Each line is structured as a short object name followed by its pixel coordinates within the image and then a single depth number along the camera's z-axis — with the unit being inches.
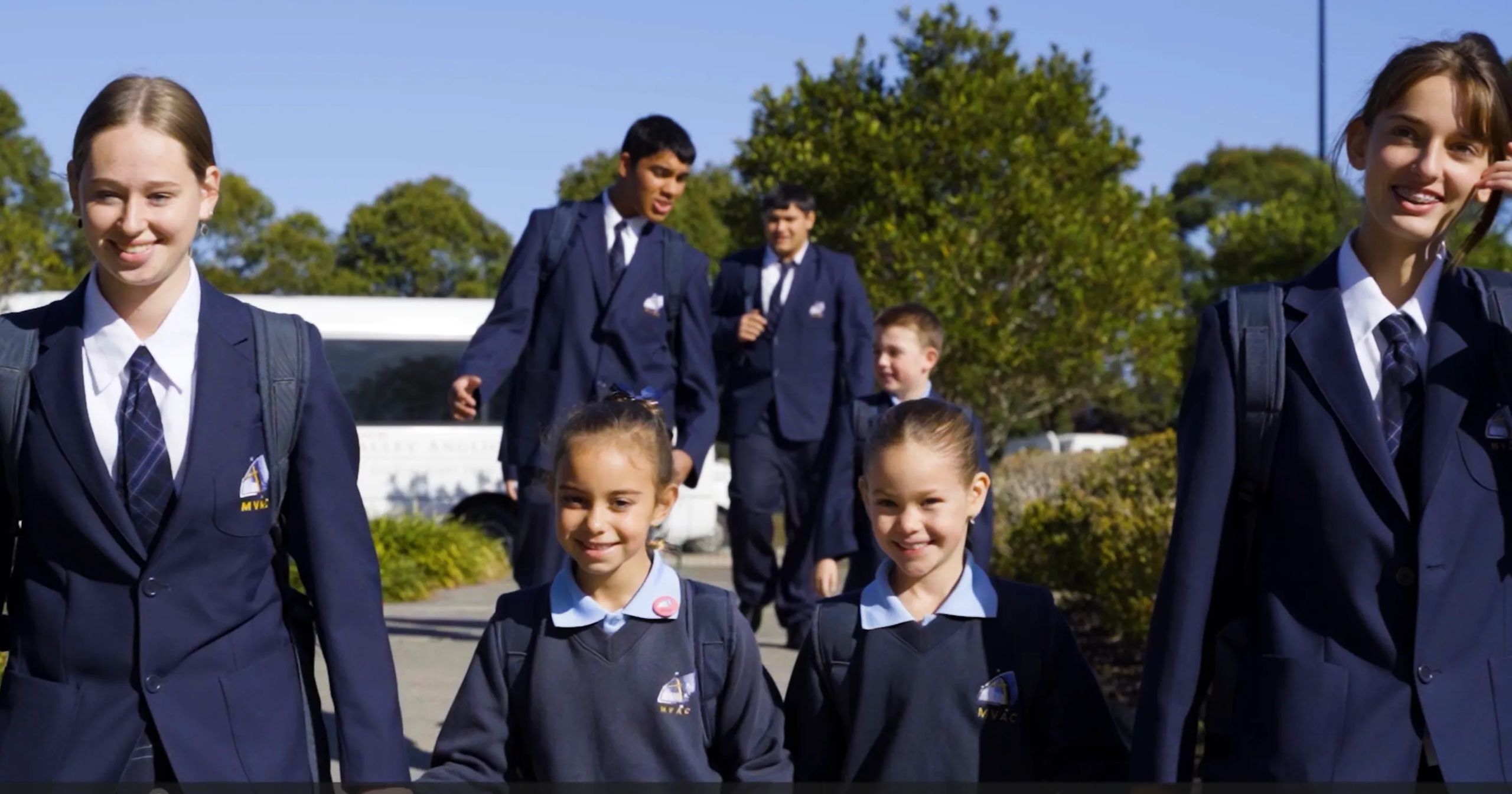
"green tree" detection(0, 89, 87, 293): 1137.4
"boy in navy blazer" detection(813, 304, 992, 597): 229.9
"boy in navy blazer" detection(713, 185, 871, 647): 298.0
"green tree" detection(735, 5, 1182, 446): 647.1
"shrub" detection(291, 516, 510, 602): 479.5
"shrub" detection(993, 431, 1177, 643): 323.0
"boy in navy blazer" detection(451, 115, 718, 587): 226.4
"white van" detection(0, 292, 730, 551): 585.0
